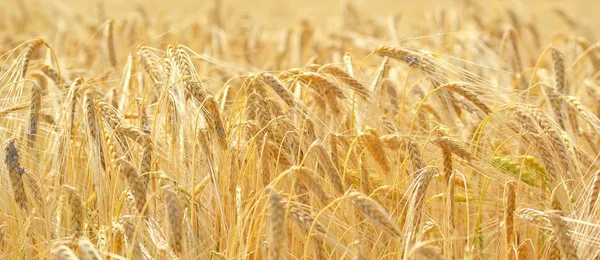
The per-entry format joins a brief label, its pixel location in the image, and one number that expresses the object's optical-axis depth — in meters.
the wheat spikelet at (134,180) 1.59
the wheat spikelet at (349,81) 1.89
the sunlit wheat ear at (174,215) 1.48
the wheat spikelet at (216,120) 1.73
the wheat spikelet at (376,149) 1.75
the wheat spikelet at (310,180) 1.56
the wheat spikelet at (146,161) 1.70
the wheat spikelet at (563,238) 1.52
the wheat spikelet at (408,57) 1.88
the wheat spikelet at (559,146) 1.76
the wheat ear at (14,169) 1.67
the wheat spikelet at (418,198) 1.61
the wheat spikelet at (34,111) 1.85
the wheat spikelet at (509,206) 1.67
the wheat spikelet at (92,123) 1.74
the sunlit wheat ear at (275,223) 1.44
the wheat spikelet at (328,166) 1.62
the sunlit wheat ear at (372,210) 1.50
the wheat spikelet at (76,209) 1.62
